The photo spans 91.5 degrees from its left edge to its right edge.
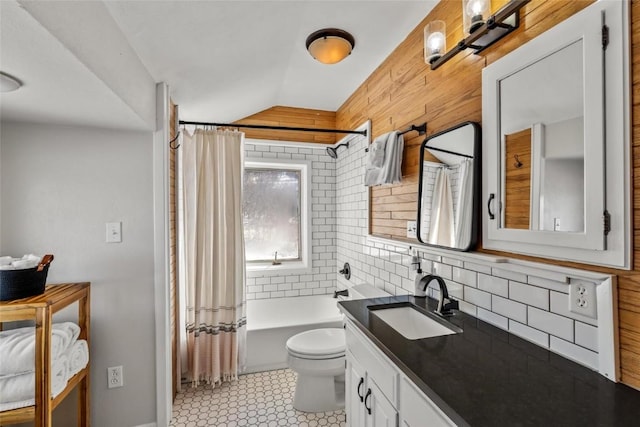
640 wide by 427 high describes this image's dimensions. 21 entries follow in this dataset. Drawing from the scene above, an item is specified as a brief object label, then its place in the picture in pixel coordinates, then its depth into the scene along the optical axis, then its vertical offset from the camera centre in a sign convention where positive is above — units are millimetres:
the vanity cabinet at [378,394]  1012 -710
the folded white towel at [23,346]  1367 -610
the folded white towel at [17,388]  1353 -757
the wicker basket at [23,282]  1396 -310
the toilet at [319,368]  2135 -1062
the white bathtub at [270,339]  2725 -1104
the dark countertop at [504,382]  800 -519
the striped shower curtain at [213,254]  2479 -321
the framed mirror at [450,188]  1449 +130
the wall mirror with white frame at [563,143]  917 +244
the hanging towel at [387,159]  2057 +371
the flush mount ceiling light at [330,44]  1941 +1076
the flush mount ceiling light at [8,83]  1143 +503
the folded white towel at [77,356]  1612 -763
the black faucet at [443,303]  1525 -445
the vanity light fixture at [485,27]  1186 +752
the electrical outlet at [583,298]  978 -277
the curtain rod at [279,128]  2412 +709
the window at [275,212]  3424 +19
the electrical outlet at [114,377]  1909 -999
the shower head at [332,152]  3315 +654
